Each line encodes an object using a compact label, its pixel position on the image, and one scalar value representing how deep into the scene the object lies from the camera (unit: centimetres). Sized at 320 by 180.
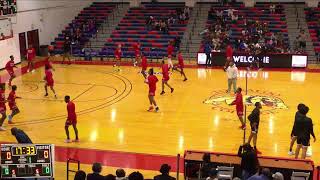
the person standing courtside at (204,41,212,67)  2827
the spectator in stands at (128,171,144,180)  867
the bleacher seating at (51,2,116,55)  3459
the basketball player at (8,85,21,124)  1688
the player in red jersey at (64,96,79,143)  1471
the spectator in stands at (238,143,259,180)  1041
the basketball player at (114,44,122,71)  2800
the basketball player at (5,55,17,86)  2338
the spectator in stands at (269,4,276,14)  3528
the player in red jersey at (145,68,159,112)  1827
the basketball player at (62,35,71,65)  3049
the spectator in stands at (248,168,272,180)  923
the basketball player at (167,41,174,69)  2727
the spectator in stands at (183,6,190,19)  3616
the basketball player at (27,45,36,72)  2728
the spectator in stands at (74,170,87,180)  860
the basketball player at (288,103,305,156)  1251
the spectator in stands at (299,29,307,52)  3014
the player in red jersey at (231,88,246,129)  1546
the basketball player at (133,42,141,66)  2844
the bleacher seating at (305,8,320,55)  3130
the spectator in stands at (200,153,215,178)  1005
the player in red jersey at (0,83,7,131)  1652
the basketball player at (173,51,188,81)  2373
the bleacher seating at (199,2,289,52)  3347
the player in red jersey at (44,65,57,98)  2062
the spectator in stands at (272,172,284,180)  891
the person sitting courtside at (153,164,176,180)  922
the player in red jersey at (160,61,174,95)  2083
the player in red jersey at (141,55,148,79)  2422
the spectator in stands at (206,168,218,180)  909
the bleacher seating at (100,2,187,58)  3259
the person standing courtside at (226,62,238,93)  2034
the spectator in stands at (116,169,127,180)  925
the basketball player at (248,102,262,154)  1376
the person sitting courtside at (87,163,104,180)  924
